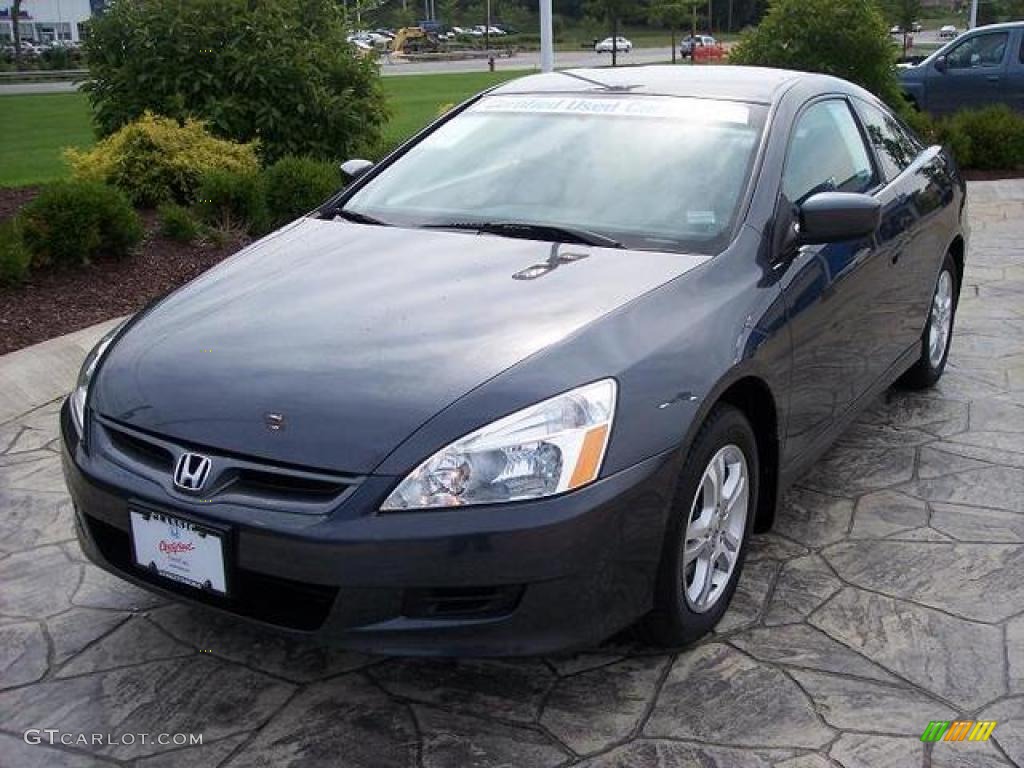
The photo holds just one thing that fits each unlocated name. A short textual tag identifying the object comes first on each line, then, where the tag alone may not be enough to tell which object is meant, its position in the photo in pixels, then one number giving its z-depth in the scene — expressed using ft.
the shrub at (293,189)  25.11
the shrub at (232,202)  24.53
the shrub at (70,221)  20.77
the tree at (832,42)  39.96
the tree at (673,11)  188.85
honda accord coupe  8.27
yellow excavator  202.08
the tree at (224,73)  29.14
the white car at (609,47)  214.79
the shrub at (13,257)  19.47
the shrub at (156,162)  26.81
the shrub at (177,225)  23.57
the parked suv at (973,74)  48.08
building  269.64
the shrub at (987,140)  40.75
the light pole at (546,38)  40.73
